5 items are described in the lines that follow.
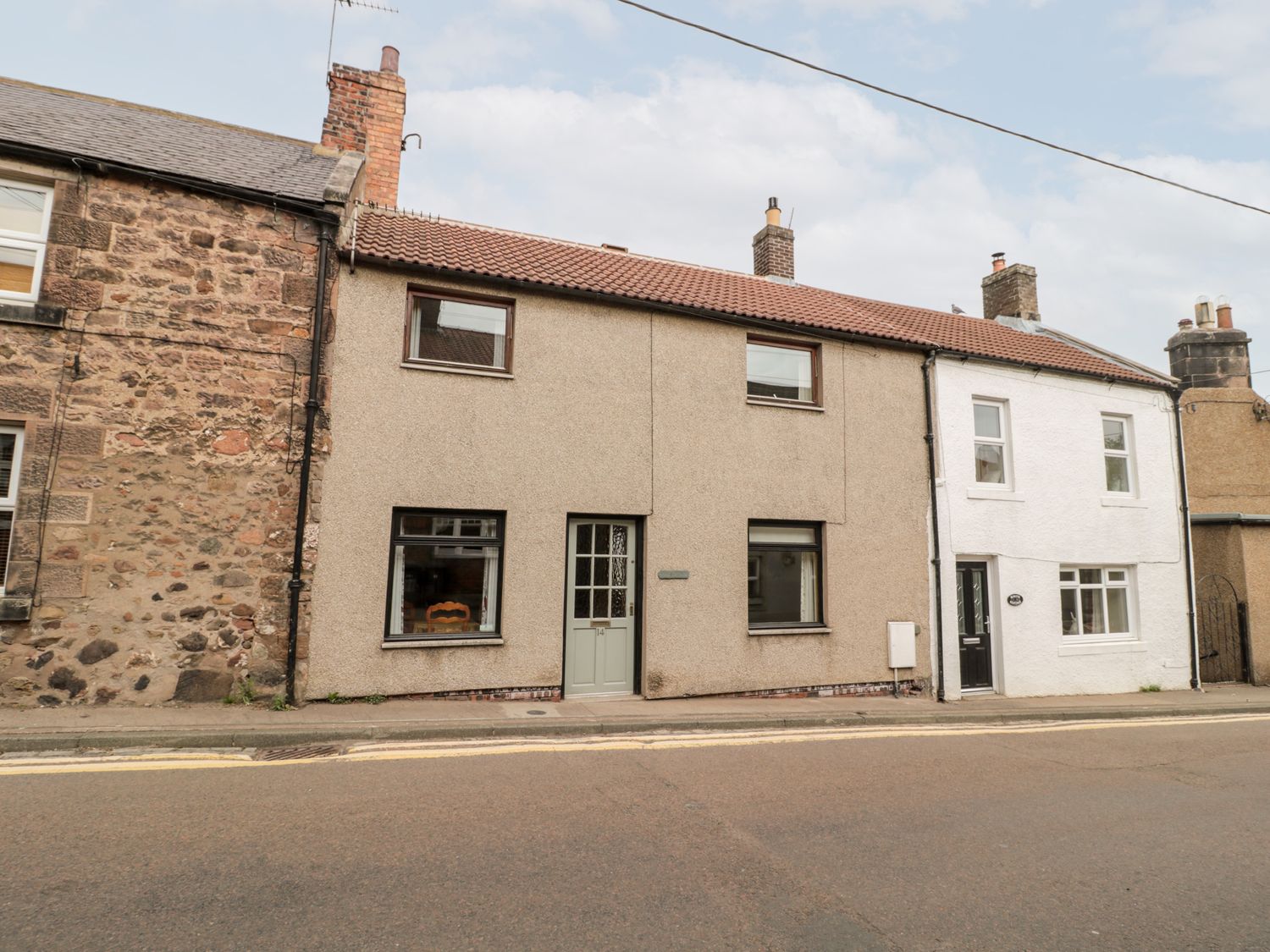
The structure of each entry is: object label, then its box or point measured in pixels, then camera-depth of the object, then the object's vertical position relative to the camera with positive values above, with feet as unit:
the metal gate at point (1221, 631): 45.57 -2.04
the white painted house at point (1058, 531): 39.24 +3.67
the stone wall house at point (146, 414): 24.20 +5.71
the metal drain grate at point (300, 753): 20.70 -5.02
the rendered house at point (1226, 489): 45.29 +8.17
